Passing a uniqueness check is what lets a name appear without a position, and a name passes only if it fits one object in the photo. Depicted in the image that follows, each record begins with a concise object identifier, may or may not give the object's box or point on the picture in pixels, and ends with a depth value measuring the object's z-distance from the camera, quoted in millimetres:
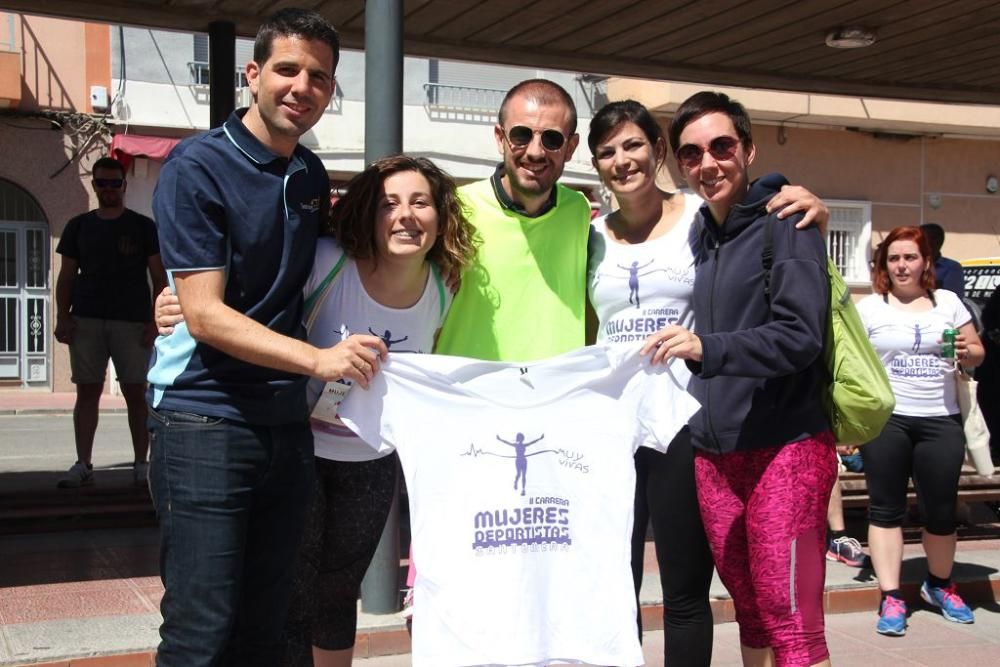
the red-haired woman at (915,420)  6098
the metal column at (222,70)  7312
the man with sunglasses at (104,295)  8047
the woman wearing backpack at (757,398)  3316
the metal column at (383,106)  5473
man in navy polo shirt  2934
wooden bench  7867
